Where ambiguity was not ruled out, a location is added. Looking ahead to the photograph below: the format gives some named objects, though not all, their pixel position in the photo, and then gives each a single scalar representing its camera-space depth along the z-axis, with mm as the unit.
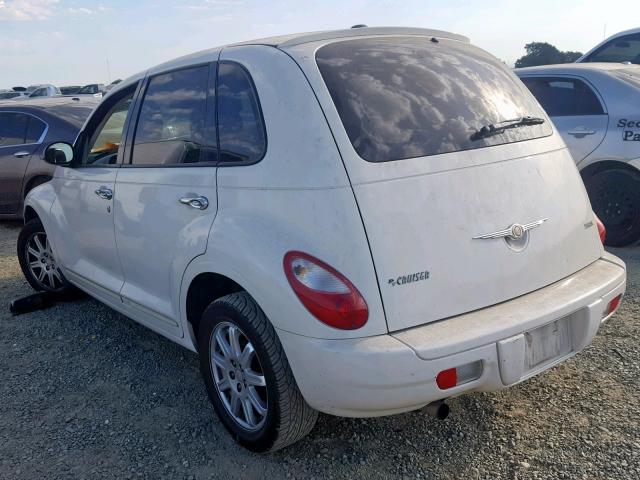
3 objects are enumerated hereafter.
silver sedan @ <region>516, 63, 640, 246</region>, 5445
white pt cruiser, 2305
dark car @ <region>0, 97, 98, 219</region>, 7527
